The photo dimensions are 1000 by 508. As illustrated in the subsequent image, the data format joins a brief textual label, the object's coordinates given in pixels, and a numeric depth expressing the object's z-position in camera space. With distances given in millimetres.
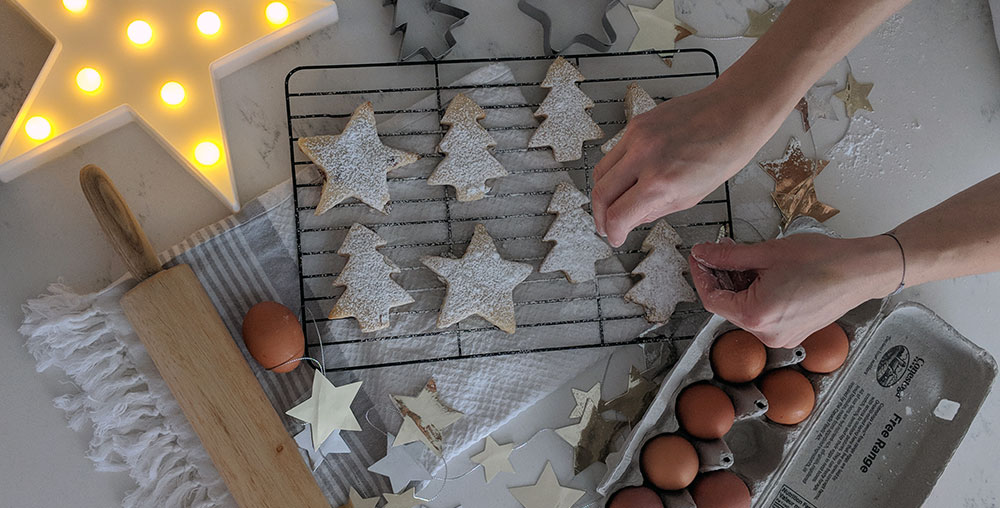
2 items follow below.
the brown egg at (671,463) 1230
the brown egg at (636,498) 1233
